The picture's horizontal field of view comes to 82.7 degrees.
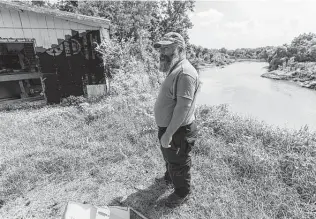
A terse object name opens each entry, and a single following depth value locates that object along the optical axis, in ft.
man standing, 4.83
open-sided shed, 17.37
